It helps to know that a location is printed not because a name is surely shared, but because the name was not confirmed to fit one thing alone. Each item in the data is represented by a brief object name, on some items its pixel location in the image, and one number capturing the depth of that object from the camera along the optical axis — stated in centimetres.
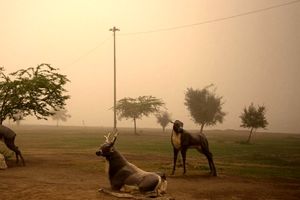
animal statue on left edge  2209
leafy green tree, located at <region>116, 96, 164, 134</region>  8350
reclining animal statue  1286
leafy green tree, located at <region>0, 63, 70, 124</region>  2603
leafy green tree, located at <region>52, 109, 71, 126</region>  15462
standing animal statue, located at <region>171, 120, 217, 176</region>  1844
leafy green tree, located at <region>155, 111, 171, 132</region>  9350
